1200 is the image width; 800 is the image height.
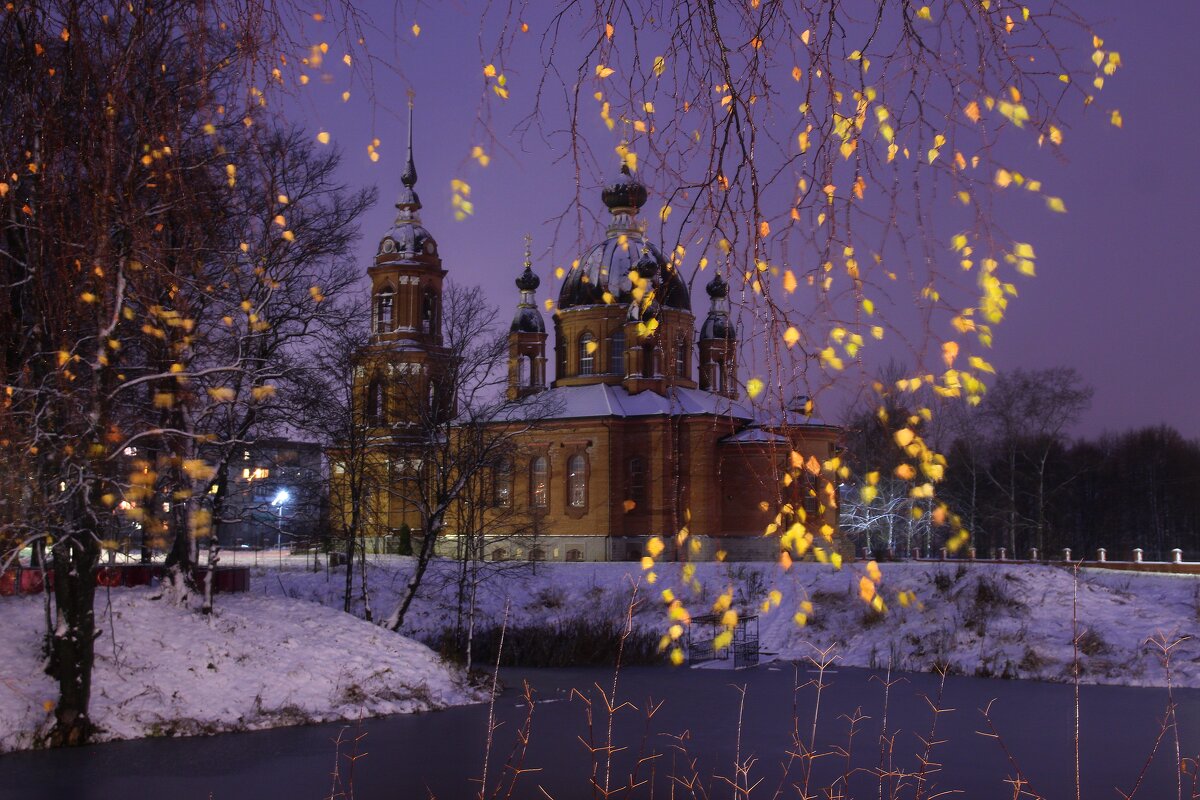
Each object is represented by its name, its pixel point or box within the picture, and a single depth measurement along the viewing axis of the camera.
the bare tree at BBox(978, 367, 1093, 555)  42.69
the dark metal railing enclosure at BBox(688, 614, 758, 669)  26.62
